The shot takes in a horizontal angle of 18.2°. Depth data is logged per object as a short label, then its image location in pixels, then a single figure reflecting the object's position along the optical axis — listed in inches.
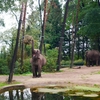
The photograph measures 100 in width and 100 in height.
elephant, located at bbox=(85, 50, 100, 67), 1194.0
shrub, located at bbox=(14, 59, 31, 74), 896.3
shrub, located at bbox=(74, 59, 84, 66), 1586.6
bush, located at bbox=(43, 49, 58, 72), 938.9
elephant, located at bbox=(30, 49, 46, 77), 709.3
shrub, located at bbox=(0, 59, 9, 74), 906.0
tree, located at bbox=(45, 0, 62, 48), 1923.4
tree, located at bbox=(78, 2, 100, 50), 1243.0
